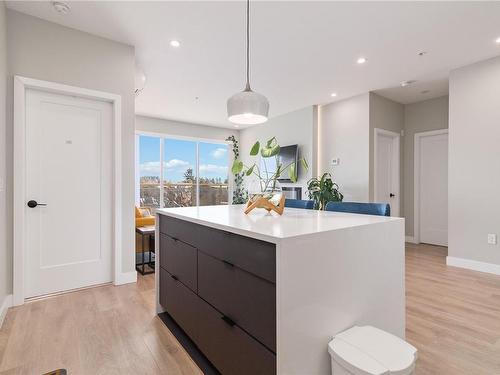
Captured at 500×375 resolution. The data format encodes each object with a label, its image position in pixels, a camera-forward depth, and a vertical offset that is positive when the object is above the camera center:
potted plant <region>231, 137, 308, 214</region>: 1.82 -0.03
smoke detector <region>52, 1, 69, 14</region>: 2.29 +1.57
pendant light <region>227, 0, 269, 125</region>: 1.83 +0.57
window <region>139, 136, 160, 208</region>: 6.21 +0.37
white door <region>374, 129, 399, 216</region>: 4.98 +0.36
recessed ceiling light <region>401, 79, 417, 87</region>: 4.03 +1.61
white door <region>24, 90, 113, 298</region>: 2.56 -0.06
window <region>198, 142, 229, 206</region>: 7.12 +0.40
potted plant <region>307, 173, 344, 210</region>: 4.62 -0.08
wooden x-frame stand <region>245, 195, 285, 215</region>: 1.82 -0.13
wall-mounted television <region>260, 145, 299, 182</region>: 5.50 +0.66
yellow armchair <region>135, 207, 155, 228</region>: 3.86 -0.49
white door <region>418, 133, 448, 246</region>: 4.79 -0.02
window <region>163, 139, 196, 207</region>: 6.54 +0.35
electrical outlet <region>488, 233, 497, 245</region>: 3.29 -0.63
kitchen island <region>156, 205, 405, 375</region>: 1.03 -0.45
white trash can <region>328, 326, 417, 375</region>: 0.98 -0.65
